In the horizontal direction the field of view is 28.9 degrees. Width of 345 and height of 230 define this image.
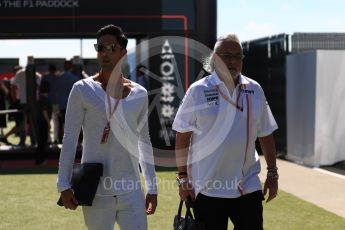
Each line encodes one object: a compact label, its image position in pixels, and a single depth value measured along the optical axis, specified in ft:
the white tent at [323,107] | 42.22
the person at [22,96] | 50.83
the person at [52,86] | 47.42
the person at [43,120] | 42.60
